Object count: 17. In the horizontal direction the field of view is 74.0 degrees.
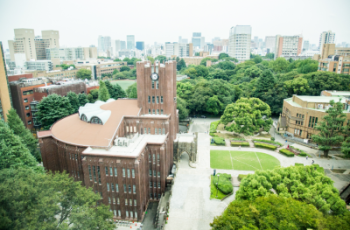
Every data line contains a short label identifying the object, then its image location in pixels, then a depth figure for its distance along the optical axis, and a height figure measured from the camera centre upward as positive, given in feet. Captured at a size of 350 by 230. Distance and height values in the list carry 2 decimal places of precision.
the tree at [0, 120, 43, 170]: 96.14 -40.30
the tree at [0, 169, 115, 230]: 59.98 -40.05
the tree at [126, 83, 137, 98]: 246.88 -35.37
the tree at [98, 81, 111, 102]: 215.51 -31.86
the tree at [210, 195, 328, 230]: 64.80 -44.51
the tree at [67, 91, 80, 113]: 206.31 -36.83
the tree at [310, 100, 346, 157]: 145.67 -42.13
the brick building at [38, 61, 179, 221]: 103.45 -41.14
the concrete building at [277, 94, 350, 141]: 169.84 -40.23
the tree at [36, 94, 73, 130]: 179.42 -40.45
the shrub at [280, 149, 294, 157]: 154.34 -61.12
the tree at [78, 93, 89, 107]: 217.15 -37.73
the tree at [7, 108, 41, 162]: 141.24 -44.95
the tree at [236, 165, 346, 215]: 79.51 -46.28
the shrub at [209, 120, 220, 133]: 197.18 -59.02
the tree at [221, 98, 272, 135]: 176.24 -43.85
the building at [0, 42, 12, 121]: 173.93 -24.62
